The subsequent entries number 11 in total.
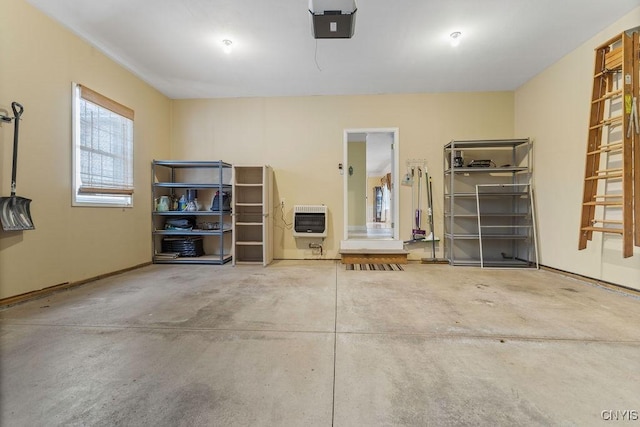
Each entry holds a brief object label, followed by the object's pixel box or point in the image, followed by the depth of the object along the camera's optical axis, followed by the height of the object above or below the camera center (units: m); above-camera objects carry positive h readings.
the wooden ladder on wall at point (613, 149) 2.57 +0.67
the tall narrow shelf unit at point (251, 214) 4.57 -0.08
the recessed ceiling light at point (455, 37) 3.05 +2.06
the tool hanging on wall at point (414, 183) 4.64 +0.49
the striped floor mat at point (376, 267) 3.99 -0.89
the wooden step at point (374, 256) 4.38 -0.77
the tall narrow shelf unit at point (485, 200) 4.33 +0.18
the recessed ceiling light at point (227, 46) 3.22 +2.05
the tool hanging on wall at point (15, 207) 2.33 +0.01
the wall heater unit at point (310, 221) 4.59 -0.20
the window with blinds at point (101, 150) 3.12 +0.78
